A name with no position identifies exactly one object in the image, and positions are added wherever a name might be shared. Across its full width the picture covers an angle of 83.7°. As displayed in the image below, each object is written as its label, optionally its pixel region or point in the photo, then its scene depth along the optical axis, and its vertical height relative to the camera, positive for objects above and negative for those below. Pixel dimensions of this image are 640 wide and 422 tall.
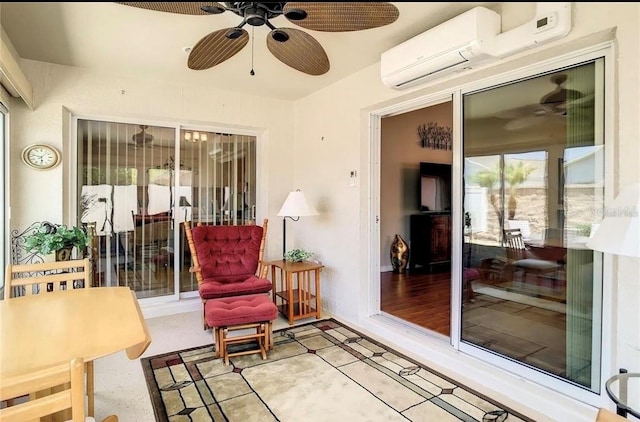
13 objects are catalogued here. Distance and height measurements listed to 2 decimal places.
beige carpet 2.13 -1.22
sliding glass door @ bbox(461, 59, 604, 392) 2.16 -0.09
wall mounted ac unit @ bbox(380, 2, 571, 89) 2.08 +1.07
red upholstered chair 3.46 -0.53
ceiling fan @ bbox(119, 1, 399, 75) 1.78 +1.02
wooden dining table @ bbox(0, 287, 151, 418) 1.33 -0.54
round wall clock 3.29 +0.48
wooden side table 3.70 -0.97
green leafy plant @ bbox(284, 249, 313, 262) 4.03 -0.55
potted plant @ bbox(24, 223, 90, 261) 2.92 -0.28
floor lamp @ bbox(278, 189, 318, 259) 3.82 +0.00
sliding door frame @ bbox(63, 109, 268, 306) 3.62 +0.60
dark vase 5.96 -0.80
